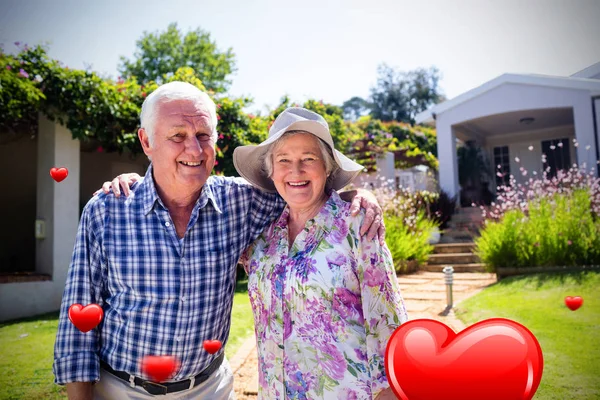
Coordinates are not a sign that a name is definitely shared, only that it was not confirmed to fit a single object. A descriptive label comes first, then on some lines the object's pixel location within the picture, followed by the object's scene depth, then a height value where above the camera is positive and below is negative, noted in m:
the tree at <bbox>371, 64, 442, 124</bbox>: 40.19 +13.61
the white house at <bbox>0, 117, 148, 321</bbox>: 6.04 +0.34
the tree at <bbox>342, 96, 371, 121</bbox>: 56.90 +17.51
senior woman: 1.60 -0.24
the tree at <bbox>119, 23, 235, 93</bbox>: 31.75 +14.30
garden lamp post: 5.41 -0.80
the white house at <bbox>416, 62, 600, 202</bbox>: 11.21 +3.50
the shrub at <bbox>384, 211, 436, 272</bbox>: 8.19 -0.26
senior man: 1.72 -0.15
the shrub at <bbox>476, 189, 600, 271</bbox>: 6.33 -0.22
